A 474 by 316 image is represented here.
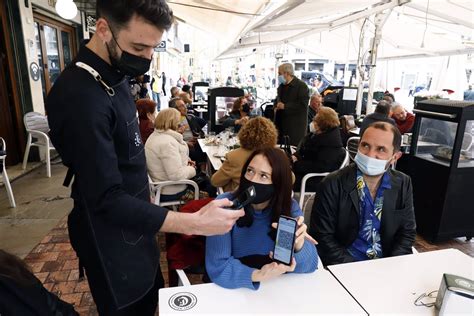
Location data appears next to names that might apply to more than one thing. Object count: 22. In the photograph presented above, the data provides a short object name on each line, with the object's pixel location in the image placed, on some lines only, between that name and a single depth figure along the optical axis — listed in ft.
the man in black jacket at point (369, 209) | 6.17
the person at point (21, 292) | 3.27
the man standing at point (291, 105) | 16.43
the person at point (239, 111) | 17.69
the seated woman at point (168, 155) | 9.94
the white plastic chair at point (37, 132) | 16.21
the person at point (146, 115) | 13.17
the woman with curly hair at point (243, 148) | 8.86
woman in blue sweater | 4.71
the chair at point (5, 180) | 11.24
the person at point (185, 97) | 23.12
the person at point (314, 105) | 20.86
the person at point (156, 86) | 39.06
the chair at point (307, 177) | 11.02
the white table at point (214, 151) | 11.25
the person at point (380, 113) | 13.83
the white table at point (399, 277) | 4.05
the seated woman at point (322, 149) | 11.09
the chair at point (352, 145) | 14.36
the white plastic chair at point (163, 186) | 10.01
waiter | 3.13
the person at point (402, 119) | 16.52
